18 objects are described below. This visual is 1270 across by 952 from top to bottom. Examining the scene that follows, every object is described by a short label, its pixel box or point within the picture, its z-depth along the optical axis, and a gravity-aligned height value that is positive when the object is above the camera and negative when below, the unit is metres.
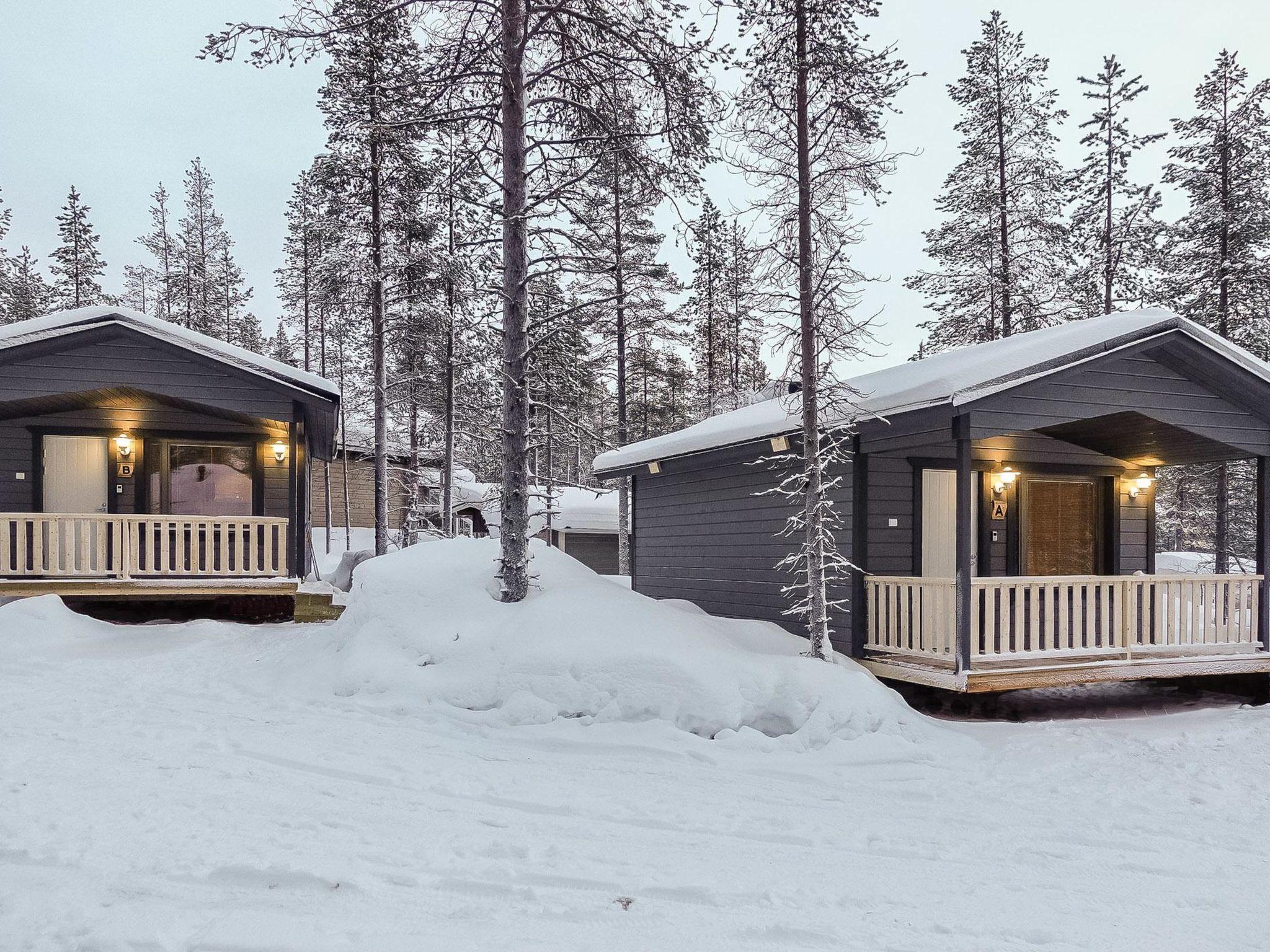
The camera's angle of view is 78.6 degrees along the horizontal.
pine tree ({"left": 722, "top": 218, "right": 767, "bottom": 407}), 23.38 +4.26
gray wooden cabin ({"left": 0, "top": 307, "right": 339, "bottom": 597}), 9.39 +0.34
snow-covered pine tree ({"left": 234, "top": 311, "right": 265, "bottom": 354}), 28.70 +5.54
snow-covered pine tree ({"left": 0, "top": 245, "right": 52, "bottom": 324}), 22.11 +5.86
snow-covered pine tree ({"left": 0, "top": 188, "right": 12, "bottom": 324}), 20.98 +6.12
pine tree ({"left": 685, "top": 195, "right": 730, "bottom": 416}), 22.97 +5.16
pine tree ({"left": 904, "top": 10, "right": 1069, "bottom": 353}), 15.95 +5.91
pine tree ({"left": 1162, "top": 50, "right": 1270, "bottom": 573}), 14.12 +4.94
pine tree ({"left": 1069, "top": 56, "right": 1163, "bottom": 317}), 15.53 +5.59
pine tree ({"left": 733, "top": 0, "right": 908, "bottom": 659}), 7.17 +3.07
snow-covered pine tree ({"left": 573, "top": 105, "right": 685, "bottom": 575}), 17.83 +4.39
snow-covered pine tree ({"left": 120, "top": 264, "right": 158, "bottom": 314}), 27.94 +7.17
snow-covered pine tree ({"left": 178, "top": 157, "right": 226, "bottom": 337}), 26.02 +8.34
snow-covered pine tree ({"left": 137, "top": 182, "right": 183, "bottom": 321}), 27.08 +8.15
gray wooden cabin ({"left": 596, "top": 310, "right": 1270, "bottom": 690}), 6.77 -0.34
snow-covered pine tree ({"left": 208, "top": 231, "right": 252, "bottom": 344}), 27.77 +7.03
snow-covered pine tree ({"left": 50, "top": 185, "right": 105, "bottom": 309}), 23.34 +6.70
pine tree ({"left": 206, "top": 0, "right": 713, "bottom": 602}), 7.26 +3.97
